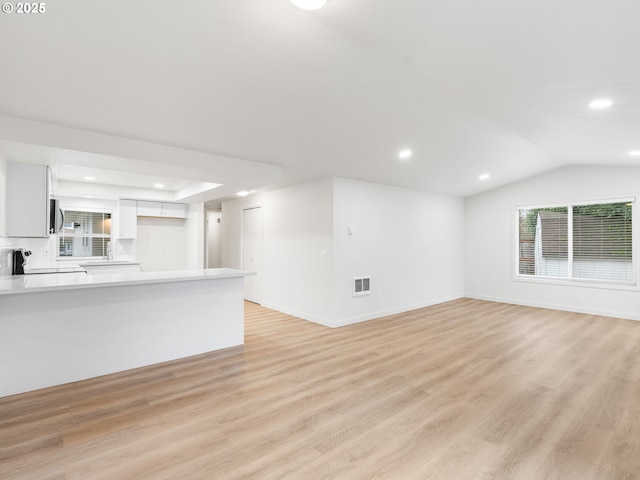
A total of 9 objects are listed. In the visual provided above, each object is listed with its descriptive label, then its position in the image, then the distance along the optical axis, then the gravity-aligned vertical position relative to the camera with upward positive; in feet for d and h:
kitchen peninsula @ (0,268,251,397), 9.27 -2.64
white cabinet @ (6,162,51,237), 11.88 +1.68
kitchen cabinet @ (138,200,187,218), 22.59 +2.51
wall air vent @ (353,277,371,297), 17.39 -2.30
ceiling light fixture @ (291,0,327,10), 5.74 +4.35
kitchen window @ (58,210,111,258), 20.58 +0.63
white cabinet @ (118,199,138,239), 21.68 +1.77
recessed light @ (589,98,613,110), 9.78 +4.42
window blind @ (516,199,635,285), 18.52 +0.16
